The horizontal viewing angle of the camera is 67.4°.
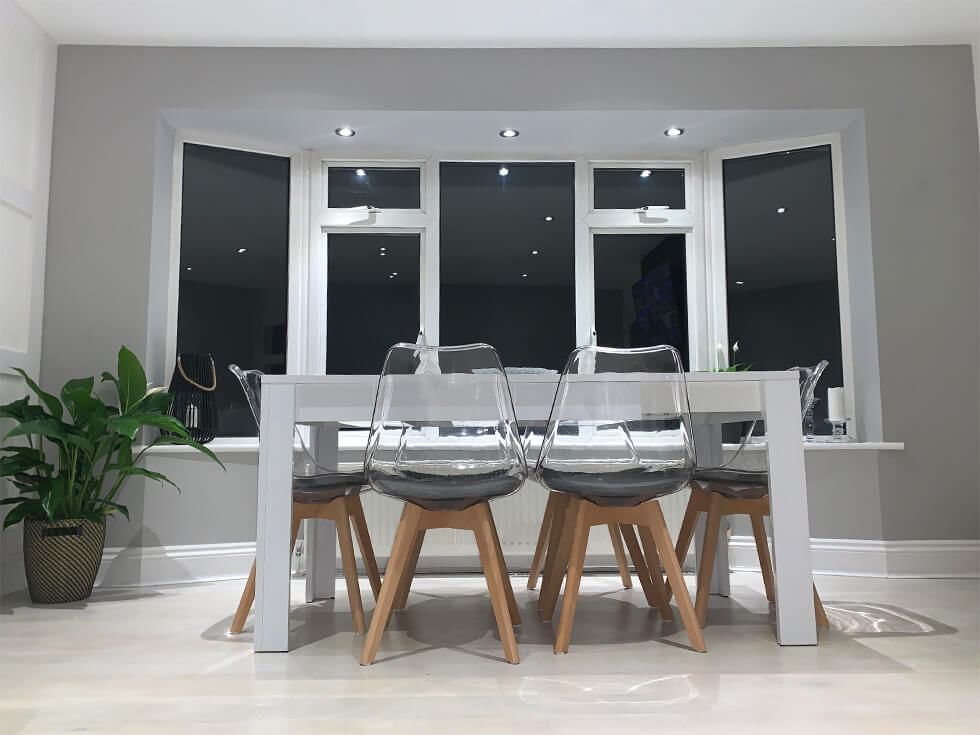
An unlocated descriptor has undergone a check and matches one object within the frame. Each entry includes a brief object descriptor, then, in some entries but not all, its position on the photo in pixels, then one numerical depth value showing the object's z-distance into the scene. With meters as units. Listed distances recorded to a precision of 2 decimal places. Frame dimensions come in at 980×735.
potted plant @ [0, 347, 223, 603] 2.69
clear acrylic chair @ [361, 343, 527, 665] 1.88
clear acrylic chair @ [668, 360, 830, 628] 2.18
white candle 3.43
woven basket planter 2.69
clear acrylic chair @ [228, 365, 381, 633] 2.15
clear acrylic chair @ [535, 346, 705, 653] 1.93
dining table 1.98
